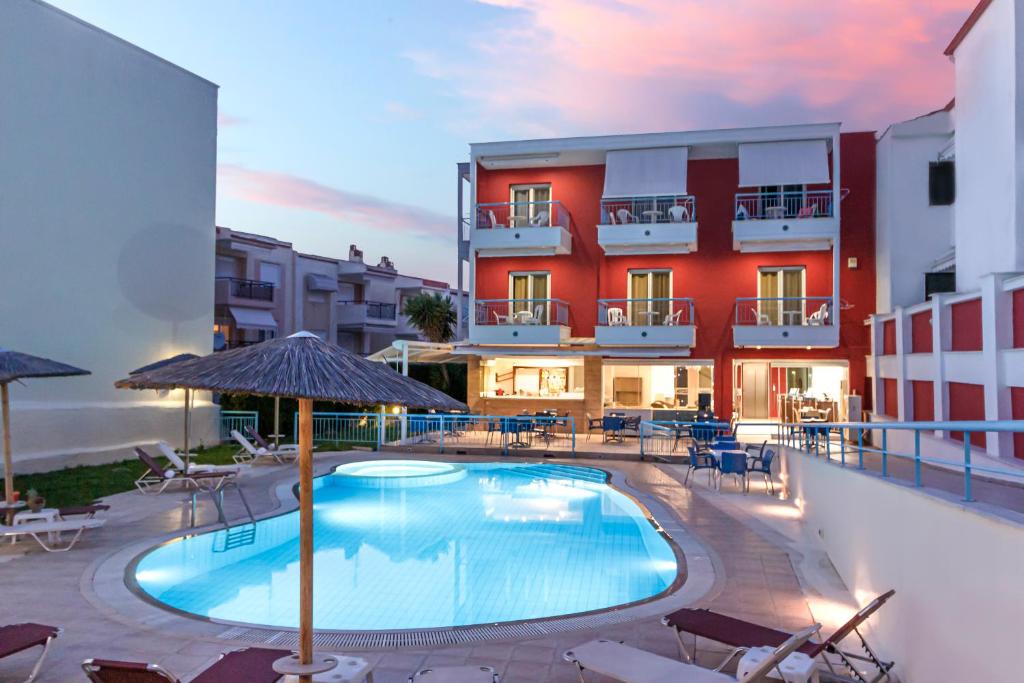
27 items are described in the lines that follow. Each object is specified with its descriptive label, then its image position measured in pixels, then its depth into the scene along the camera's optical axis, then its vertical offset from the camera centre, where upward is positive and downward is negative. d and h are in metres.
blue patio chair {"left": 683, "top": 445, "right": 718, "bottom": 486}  14.97 -1.74
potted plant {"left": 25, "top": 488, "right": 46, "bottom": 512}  9.84 -1.79
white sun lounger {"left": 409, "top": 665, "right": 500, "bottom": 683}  4.82 -2.11
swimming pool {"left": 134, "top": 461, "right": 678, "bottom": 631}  8.09 -2.64
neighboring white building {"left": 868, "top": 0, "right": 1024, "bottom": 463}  12.31 +1.96
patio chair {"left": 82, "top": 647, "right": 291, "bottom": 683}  4.38 -2.03
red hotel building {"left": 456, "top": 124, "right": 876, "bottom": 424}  22.67 +3.90
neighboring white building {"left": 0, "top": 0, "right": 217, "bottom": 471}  15.95 +4.04
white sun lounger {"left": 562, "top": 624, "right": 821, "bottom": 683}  4.56 -2.06
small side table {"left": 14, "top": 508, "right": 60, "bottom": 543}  9.57 -1.95
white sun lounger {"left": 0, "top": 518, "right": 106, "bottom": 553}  9.09 -2.05
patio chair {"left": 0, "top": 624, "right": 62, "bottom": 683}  5.14 -2.02
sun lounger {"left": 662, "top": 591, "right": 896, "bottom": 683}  5.14 -2.05
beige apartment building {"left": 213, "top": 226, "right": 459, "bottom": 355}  34.00 +4.66
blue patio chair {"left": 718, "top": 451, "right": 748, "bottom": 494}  14.04 -1.68
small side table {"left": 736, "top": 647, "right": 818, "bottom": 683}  4.68 -2.00
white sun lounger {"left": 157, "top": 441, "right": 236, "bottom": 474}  14.48 -1.89
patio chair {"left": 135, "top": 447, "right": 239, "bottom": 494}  13.55 -2.08
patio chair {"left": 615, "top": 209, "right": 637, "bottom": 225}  23.90 +5.81
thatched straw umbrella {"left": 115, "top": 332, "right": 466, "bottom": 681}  4.30 -0.01
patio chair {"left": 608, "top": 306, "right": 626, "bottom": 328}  23.75 +2.21
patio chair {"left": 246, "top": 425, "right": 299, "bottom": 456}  18.34 -1.82
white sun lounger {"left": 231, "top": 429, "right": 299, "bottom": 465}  17.56 -2.04
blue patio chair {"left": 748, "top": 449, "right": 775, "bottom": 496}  14.44 -1.75
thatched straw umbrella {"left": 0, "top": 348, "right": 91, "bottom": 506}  9.67 +0.10
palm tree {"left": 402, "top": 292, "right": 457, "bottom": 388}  36.50 +3.46
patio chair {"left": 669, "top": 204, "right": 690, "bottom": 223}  23.38 +5.75
